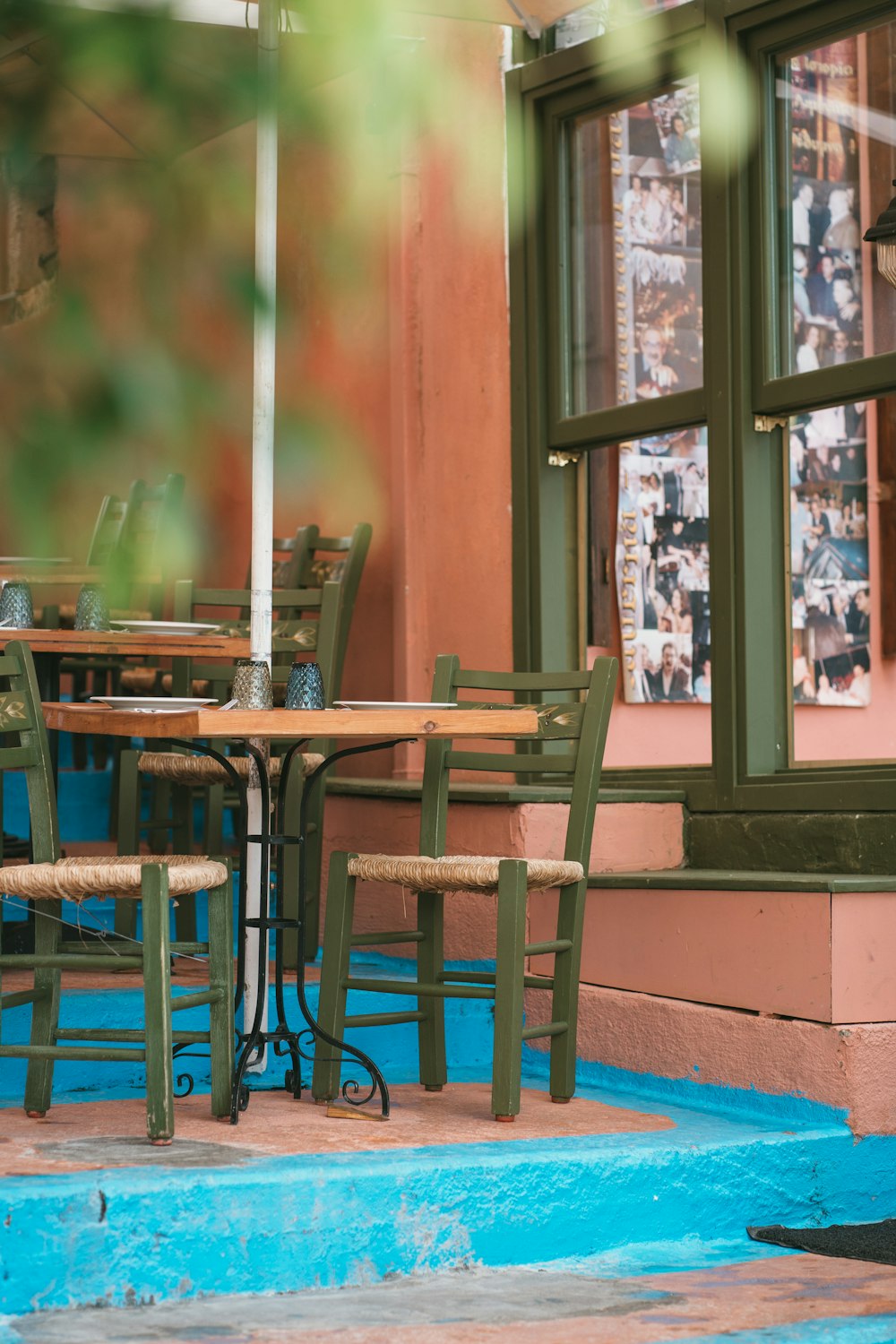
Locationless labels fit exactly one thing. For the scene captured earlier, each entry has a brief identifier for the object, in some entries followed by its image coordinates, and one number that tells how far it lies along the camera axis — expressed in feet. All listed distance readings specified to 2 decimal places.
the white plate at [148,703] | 20.66
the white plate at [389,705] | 21.06
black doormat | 20.06
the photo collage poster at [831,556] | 33.12
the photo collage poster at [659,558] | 34.24
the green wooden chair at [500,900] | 21.42
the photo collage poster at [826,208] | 28.84
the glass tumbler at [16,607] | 28.45
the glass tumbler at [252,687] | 21.26
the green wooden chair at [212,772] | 28.22
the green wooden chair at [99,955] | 19.40
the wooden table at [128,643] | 27.58
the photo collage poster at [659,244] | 31.73
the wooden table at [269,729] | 19.69
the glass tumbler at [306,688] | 20.95
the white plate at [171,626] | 28.58
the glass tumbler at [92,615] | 28.43
